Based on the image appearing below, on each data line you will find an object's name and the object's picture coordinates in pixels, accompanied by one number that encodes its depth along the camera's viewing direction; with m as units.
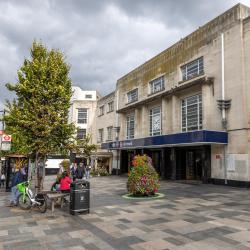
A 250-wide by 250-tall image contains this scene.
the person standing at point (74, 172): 23.26
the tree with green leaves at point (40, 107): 13.92
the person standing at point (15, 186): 11.40
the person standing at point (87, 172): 27.73
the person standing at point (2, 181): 20.69
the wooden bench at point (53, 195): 10.09
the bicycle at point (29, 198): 10.23
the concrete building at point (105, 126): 35.50
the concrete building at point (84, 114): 44.16
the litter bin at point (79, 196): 9.48
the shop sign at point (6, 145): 16.16
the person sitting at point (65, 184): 11.07
